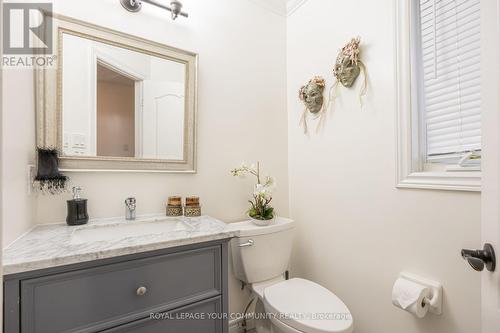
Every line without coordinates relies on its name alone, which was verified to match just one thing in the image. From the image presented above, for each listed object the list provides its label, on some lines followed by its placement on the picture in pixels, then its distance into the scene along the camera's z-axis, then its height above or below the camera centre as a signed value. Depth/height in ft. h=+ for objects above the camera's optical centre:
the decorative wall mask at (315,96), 5.24 +1.61
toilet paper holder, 3.35 -1.88
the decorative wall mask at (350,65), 4.41 +1.94
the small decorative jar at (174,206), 4.45 -0.73
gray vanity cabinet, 2.35 -1.47
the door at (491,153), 2.02 +0.11
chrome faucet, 4.09 -0.70
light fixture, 4.24 +2.98
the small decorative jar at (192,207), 4.53 -0.77
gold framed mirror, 3.81 +1.18
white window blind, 3.27 +1.35
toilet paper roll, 3.34 -1.91
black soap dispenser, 3.65 -0.66
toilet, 3.49 -2.24
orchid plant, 4.97 -0.71
